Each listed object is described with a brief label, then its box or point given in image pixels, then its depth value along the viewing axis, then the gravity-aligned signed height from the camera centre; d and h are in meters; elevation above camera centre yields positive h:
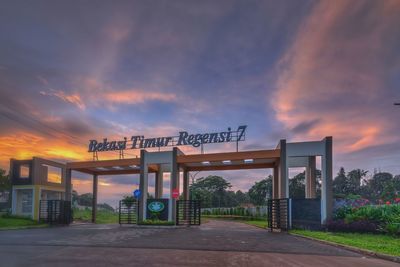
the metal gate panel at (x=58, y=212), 30.36 -2.27
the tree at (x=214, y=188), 75.12 -0.85
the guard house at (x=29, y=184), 36.09 -0.18
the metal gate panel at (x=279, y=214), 23.31 -1.80
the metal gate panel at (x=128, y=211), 30.52 -2.16
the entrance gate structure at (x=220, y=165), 24.31 +1.44
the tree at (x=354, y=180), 67.69 +0.85
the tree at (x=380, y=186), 57.00 -0.11
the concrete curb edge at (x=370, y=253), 10.97 -2.03
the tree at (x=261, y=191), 67.62 -1.19
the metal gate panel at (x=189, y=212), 28.67 -2.06
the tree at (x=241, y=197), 82.75 -2.80
